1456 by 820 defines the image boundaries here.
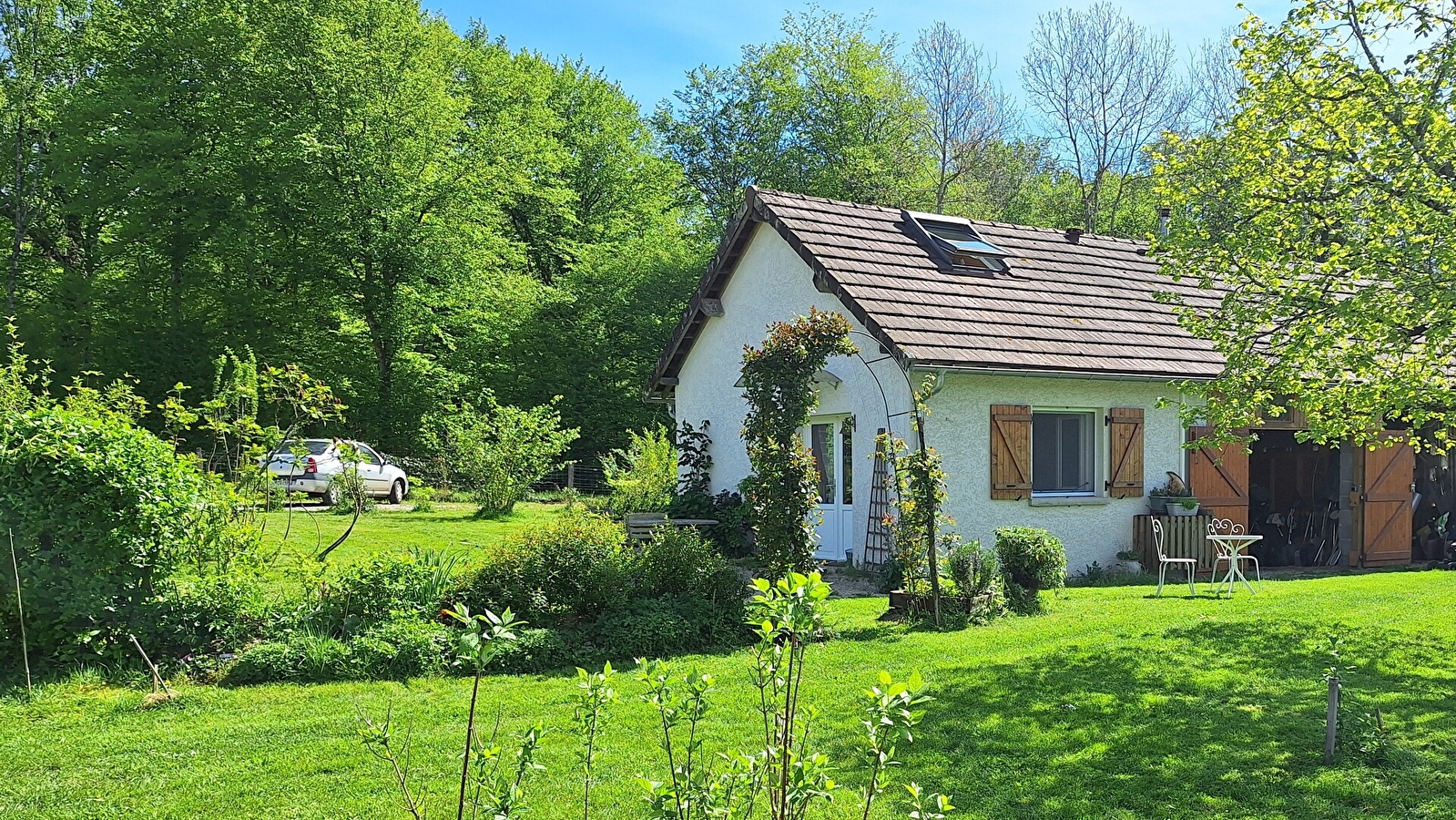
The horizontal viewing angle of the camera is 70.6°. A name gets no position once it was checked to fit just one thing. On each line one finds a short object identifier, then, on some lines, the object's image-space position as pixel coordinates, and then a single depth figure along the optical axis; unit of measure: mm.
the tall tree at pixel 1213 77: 27547
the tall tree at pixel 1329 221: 8656
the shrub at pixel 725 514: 15742
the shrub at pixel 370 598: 8391
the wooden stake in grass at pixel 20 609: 7074
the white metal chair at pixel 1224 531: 12748
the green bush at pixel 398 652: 7859
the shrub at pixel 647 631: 8641
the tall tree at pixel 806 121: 34531
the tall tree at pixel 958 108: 34375
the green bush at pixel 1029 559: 11453
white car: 20672
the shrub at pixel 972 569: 10523
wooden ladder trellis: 13781
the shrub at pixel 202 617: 7785
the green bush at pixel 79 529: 7430
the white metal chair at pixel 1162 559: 12141
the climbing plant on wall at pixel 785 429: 9617
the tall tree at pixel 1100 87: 30938
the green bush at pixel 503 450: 20312
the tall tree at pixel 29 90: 26578
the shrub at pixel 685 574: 9508
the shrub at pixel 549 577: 8906
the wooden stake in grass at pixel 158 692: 7033
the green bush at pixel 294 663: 7625
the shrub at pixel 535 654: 8156
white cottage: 13797
